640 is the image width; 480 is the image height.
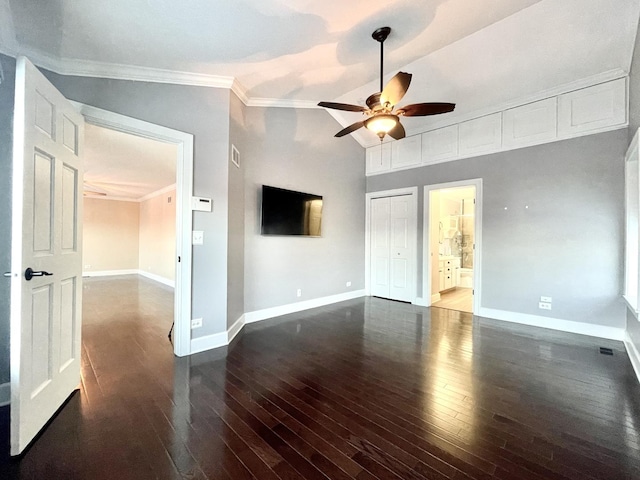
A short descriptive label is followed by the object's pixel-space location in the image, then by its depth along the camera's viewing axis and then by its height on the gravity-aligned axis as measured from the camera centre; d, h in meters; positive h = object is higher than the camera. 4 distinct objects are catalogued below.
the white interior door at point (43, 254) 1.52 -0.11
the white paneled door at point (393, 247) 5.23 -0.12
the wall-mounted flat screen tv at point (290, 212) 4.04 +0.42
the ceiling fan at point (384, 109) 2.51 +1.24
